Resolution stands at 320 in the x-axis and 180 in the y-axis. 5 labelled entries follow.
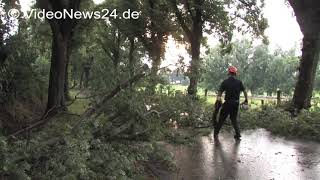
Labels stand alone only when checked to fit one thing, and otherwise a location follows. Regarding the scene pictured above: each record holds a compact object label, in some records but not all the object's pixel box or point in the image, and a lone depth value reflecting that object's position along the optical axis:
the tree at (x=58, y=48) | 15.54
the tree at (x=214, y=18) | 25.05
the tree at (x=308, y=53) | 16.81
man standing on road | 11.95
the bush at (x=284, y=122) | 13.02
